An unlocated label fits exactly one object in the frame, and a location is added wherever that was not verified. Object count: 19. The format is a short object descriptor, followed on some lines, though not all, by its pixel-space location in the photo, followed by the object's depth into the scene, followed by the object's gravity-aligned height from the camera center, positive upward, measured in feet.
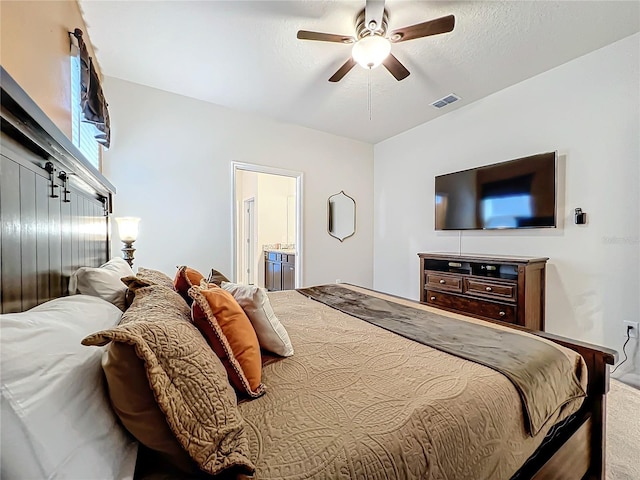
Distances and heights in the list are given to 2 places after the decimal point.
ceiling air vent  10.84 +5.41
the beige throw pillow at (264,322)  3.89 -1.21
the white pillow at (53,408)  1.53 -1.05
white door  20.36 -0.46
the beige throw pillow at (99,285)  3.81 -0.69
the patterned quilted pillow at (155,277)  4.63 -0.73
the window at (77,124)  6.51 +2.90
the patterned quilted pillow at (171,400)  1.93 -1.19
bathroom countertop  16.21 -0.95
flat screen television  8.95 +1.49
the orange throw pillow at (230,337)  2.98 -1.13
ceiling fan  6.05 +4.61
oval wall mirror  15.14 +1.13
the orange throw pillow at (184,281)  4.51 -0.76
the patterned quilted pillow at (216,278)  6.17 -0.95
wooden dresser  8.55 -1.67
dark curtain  6.13 +3.24
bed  2.35 -1.70
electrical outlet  7.50 -2.45
